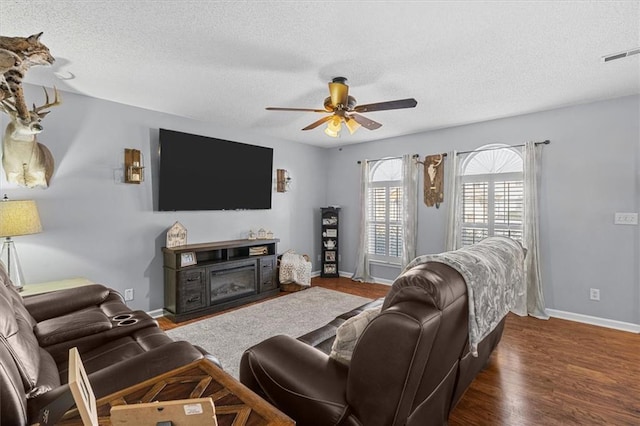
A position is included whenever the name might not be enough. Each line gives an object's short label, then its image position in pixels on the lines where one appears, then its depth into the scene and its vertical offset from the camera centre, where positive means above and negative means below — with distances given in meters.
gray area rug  3.03 -1.27
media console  3.78 -0.84
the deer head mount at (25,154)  2.71 +0.56
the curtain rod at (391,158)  5.04 +0.91
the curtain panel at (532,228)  3.90 -0.23
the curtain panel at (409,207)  5.06 +0.07
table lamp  2.56 -0.09
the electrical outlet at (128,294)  3.72 -0.96
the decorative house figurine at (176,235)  3.98 -0.29
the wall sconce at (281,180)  5.41 +0.55
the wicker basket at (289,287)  4.94 -1.18
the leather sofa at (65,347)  1.06 -0.67
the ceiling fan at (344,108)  2.76 +0.93
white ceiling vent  2.46 +1.24
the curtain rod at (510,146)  3.90 +0.85
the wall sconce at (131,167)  3.68 +0.55
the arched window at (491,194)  4.20 +0.23
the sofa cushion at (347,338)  1.49 -0.60
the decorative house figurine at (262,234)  5.10 -0.35
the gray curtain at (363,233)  5.66 -0.39
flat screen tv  3.99 +0.55
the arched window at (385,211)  5.41 +0.01
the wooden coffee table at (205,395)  0.87 -0.57
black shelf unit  5.93 -0.57
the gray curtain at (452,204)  4.59 +0.10
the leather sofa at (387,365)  1.20 -0.69
